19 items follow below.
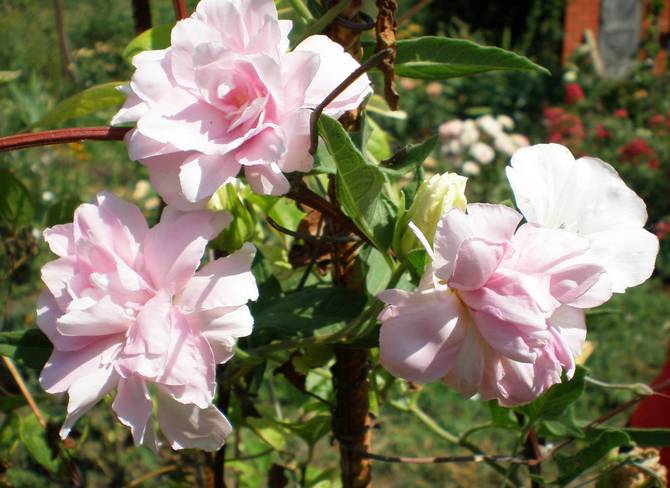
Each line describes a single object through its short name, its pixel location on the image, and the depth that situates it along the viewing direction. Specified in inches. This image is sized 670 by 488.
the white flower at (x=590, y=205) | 17.8
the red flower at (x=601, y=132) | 188.7
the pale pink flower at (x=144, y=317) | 16.9
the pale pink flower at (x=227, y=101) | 16.6
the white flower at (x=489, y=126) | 155.1
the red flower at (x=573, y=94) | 211.5
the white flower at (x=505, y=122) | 160.1
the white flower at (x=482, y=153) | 150.3
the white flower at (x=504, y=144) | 153.8
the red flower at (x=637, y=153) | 175.8
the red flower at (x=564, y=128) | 186.2
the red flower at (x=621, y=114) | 203.6
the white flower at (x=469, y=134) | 154.2
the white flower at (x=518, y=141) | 153.6
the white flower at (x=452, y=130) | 157.8
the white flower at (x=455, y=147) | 156.3
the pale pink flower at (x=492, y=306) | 15.9
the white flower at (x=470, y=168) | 150.1
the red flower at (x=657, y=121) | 197.5
